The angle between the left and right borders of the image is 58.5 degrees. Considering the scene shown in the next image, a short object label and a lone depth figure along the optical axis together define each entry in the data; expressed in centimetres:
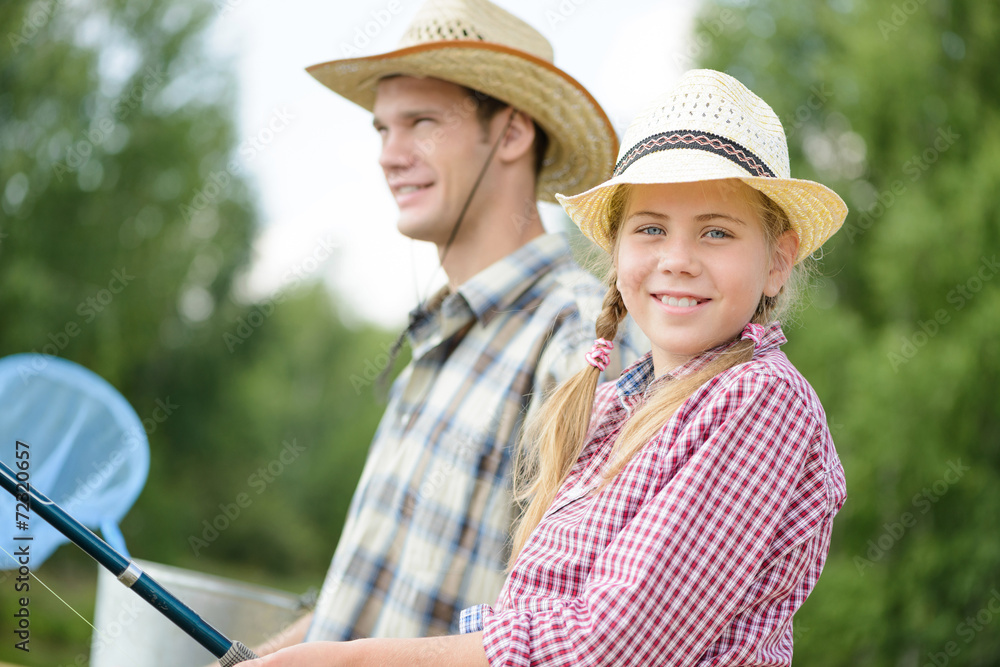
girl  114
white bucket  213
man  208
